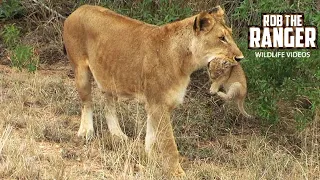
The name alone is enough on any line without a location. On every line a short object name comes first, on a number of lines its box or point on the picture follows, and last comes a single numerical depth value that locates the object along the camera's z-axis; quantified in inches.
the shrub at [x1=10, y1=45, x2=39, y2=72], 716.0
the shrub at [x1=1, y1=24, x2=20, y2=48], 788.8
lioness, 471.5
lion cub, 519.2
